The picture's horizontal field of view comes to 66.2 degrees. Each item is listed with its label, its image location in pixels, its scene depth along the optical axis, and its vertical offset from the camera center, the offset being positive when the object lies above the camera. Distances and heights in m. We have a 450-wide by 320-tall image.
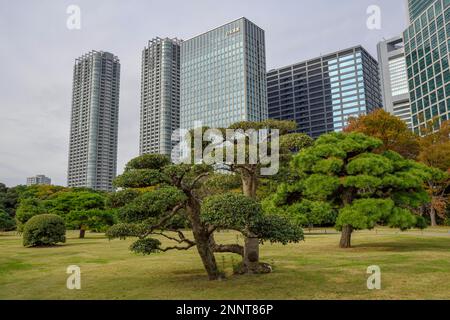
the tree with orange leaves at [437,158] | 36.97 +5.01
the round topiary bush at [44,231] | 26.34 -1.37
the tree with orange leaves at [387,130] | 38.78 +8.56
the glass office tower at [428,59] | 77.25 +34.97
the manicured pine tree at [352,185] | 17.91 +1.13
